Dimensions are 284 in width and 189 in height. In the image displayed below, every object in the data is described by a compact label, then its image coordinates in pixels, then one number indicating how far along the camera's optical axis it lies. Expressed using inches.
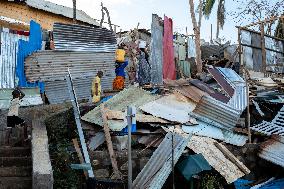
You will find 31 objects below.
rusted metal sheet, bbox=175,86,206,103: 269.4
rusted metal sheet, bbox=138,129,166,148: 225.1
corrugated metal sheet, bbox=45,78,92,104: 284.6
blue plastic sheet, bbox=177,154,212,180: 201.5
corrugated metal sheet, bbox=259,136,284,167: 234.2
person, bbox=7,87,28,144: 236.7
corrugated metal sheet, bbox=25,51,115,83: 274.7
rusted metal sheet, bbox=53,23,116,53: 290.3
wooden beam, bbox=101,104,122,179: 206.8
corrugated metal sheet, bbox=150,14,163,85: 356.5
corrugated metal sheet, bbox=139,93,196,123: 244.9
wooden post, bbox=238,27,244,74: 373.1
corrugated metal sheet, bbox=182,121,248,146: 241.8
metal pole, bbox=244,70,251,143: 251.4
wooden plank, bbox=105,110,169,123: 232.9
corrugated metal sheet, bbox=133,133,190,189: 200.1
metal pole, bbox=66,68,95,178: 205.9
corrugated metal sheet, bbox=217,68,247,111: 280.3
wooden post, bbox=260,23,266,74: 393.4
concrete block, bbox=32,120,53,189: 153.4
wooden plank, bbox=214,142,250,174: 215.7
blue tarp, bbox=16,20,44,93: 270.0
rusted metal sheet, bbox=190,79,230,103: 281.6
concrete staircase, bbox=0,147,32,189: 169.5
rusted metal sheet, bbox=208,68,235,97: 297.7
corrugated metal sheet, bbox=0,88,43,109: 256.4
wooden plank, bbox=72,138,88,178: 206.8
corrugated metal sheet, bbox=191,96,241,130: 254.9
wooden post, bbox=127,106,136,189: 191.7
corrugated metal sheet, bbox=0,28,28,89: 263.3
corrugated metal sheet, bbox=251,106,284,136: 258.8
